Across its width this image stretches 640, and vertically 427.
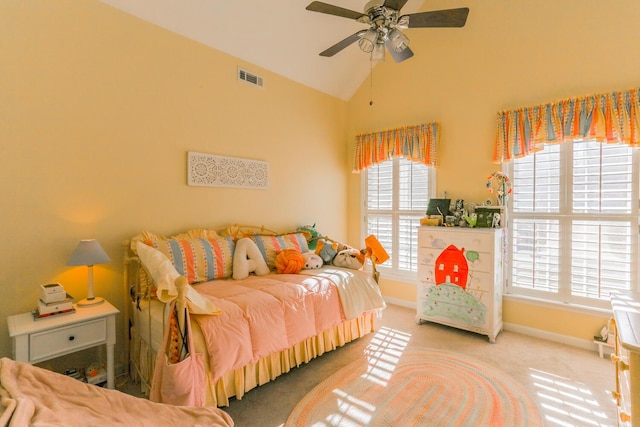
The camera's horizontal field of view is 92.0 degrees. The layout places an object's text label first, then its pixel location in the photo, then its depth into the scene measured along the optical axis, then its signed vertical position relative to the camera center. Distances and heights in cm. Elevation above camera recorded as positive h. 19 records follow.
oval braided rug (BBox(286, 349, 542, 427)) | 190 -130
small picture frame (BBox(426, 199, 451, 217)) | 350 +1
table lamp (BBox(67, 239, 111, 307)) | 206 -35
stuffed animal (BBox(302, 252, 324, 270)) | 313 -56
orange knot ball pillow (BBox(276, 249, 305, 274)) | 296 -54
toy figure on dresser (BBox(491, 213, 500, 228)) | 311 -12
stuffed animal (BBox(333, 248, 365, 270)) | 318 -55
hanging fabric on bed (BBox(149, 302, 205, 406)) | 161 -86
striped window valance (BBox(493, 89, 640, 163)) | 260 +79
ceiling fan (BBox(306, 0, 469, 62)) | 217 +137
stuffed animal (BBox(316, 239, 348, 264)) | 332 -47
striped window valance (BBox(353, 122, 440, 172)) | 371 +81
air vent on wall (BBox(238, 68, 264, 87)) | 331 +141
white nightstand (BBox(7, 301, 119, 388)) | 174 -77
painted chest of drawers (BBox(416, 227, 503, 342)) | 304 -73
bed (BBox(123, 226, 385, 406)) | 186 -72
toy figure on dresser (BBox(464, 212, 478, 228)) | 319 -13
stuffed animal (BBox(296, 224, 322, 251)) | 365 -34
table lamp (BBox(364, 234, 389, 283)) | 313 -47
